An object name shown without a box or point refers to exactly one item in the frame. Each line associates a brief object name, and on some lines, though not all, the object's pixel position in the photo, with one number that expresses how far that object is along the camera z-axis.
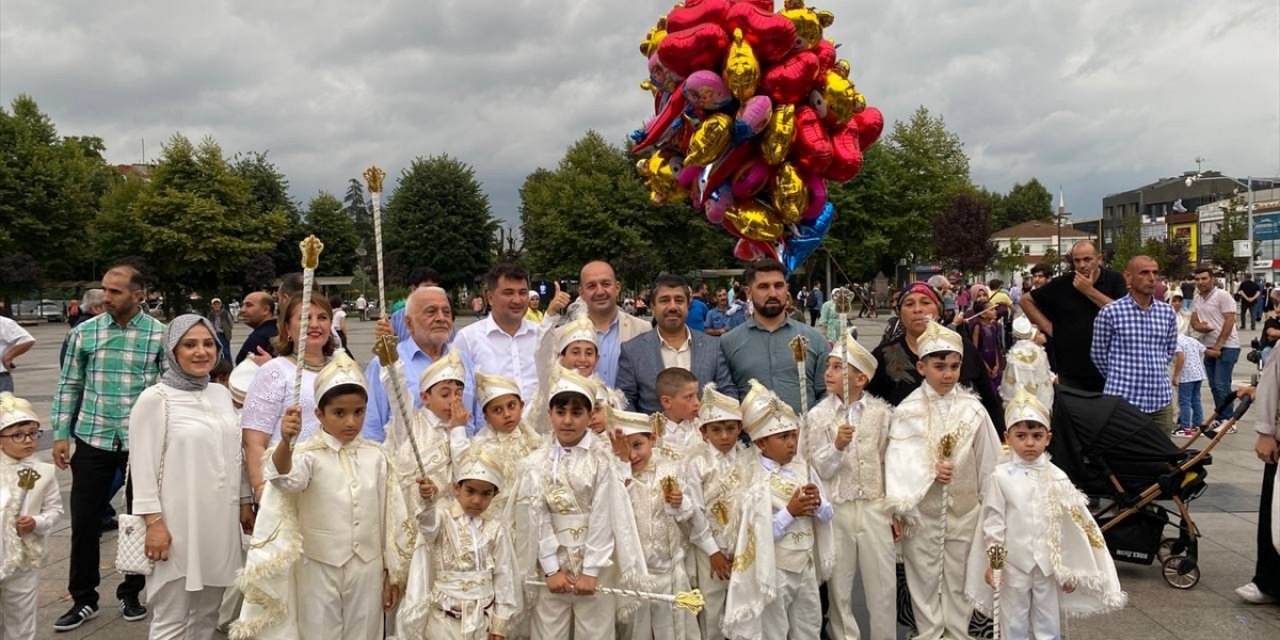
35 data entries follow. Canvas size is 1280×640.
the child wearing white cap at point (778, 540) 4.18
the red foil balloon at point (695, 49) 7.05
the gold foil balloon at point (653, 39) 7.82
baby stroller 5.50
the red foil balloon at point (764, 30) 7.00
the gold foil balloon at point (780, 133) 7.15
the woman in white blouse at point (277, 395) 4.31
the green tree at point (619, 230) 45.69
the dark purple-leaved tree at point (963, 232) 44.66
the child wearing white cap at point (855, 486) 4.62
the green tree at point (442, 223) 53.66
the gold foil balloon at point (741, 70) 6.96
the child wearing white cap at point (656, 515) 4.19
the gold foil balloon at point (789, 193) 7.39
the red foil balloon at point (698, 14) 7.12
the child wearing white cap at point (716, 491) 4.34
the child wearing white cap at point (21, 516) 4.28
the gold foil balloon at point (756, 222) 7.66
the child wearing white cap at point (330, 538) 3.64
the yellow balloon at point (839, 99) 7.44
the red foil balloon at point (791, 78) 7.09
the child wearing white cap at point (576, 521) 3.95
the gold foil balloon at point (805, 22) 7.30
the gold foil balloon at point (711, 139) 7.16
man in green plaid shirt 5.11
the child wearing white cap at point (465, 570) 3.85
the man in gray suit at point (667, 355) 5.14
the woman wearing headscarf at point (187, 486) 4.04
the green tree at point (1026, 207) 112.12
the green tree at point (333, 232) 67.56
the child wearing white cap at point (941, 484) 4.54
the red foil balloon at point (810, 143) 7.29
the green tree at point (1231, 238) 44.03
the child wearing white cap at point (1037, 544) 4.21
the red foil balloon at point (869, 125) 7.98
